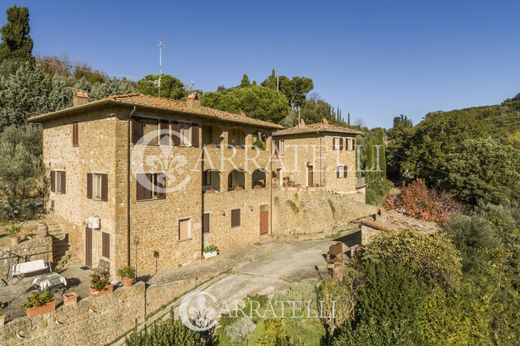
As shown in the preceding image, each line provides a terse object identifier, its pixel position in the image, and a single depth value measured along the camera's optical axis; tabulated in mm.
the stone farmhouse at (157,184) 14016
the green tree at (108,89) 28797
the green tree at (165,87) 37031
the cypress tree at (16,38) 29578
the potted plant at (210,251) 17656
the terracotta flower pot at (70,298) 10008
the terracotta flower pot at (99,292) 10739
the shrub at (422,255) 11906
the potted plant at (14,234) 13898
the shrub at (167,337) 8148
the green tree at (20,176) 17562
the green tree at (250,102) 35938
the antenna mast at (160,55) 21272
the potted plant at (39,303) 9154
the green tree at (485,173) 24531
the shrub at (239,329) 10484
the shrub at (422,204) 19275
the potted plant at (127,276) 11797
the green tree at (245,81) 50438
